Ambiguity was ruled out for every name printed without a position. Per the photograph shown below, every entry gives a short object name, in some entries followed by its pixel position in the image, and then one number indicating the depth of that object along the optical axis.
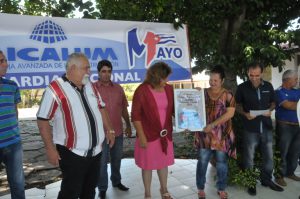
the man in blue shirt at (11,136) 3.00
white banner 3.70
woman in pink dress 3.48
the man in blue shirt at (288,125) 4.19
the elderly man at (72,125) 2.66
